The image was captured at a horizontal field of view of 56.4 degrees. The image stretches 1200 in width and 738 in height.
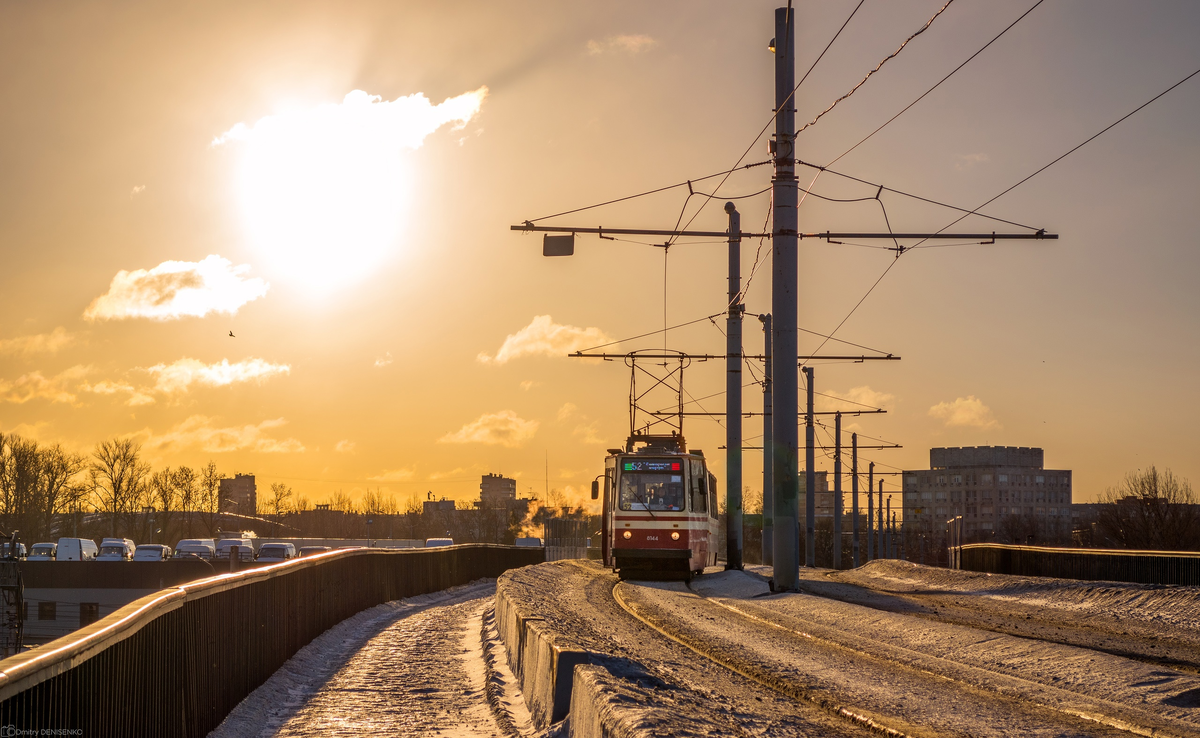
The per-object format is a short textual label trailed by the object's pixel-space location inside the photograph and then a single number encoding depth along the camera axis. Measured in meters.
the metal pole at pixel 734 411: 36.06
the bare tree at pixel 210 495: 157.38
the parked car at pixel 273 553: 63.37
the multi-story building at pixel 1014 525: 178.91
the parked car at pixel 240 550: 78.39
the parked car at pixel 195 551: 80.29
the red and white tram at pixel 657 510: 29.55
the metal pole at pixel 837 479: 49.38
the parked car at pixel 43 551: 85.38
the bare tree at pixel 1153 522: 66.94
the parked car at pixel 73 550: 78.94
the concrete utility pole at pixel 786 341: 22.86
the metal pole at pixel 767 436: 37.34
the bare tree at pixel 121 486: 142.50
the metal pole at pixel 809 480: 42.91
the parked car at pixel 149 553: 75.19
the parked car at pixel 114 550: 75.88
